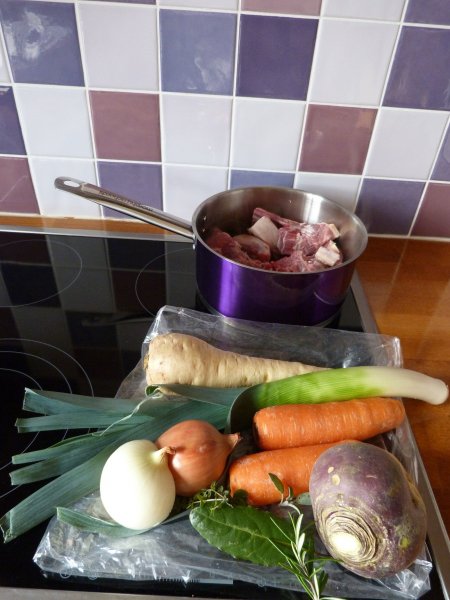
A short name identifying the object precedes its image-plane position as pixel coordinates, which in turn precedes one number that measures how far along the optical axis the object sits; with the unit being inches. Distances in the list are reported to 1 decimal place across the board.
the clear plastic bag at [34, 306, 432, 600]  19.6
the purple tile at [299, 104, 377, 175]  32.8
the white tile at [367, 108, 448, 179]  32.9
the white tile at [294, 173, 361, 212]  35.8
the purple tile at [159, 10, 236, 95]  29.4
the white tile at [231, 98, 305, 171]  32.6
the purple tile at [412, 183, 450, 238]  36.3
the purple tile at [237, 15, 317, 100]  29.3
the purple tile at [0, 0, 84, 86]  29.0
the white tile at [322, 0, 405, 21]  28.6
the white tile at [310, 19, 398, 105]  29.5
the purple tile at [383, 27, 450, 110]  29.8
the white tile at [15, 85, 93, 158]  32.1
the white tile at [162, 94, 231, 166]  32.5
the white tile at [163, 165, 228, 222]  35.6
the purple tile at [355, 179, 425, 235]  36.1
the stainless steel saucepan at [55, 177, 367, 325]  27.2
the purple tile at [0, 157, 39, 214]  35.4
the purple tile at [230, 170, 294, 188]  35.7
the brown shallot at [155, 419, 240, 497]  21.4
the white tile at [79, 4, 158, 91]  29.1
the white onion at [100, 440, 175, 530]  20.0
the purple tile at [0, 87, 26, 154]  32.3
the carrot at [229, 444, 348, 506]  22.4
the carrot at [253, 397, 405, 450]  24.5
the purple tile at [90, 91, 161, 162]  32.4
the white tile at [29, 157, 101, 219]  35.4
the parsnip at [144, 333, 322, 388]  26.1
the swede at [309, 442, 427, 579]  18.5
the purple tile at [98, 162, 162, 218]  35.5
